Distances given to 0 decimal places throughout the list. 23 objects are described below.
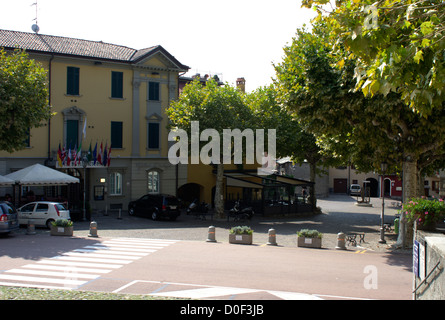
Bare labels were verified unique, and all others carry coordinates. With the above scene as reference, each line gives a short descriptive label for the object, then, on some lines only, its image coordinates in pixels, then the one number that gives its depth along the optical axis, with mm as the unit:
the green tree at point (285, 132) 30625
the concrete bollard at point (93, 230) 21339
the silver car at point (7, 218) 19406
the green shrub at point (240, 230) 20094
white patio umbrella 26266
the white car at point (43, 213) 23578
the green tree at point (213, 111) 28562
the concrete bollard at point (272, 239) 20062
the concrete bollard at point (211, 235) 20609
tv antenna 36219
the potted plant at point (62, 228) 21156
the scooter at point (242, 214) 29717
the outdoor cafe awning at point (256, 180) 33781
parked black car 29344
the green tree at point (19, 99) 21406
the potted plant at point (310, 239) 19422
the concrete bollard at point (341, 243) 19203
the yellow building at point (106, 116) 31672
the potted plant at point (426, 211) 14838
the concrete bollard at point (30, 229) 21594
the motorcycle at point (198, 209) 31312
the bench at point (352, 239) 20078
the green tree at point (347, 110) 17188
